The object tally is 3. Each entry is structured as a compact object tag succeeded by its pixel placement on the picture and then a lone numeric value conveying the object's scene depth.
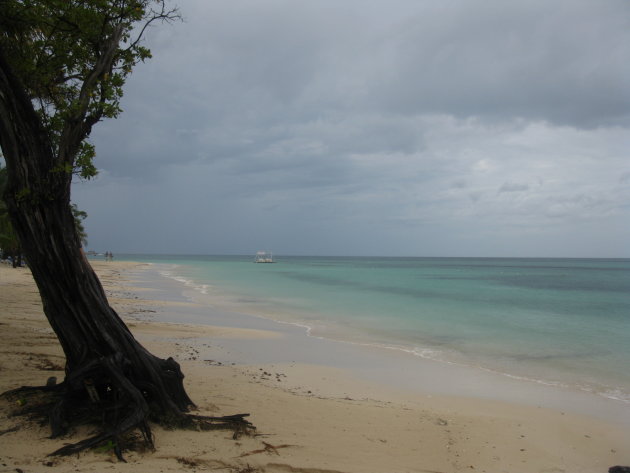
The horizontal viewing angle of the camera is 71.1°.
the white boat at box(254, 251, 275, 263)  113.75
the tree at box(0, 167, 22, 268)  30.11
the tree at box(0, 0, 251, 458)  4.58
